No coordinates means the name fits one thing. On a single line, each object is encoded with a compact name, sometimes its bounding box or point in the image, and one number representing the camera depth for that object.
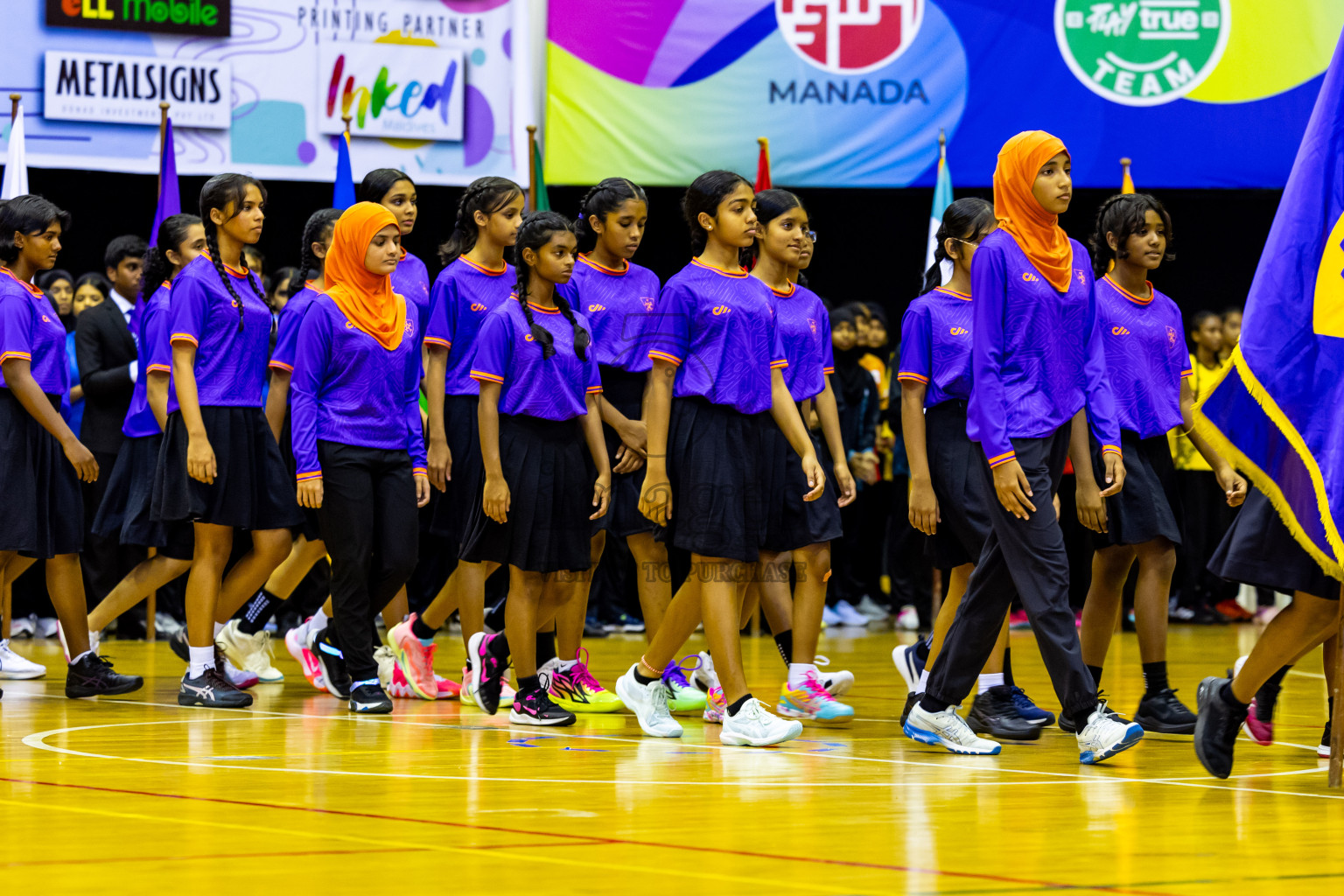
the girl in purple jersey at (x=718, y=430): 11.30
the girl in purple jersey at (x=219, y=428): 13.52
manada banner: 22.44
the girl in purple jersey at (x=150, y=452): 14.27
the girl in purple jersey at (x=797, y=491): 12.30
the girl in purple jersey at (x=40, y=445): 13.77
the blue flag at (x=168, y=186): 19.17
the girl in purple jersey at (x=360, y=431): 13.02
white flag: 19.22
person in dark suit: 18.91
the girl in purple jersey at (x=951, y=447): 12.20
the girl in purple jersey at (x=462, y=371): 14.02
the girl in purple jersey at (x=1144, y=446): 12.33
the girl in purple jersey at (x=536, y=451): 12.42
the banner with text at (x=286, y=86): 21.02
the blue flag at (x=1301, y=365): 9.52
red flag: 20.73
